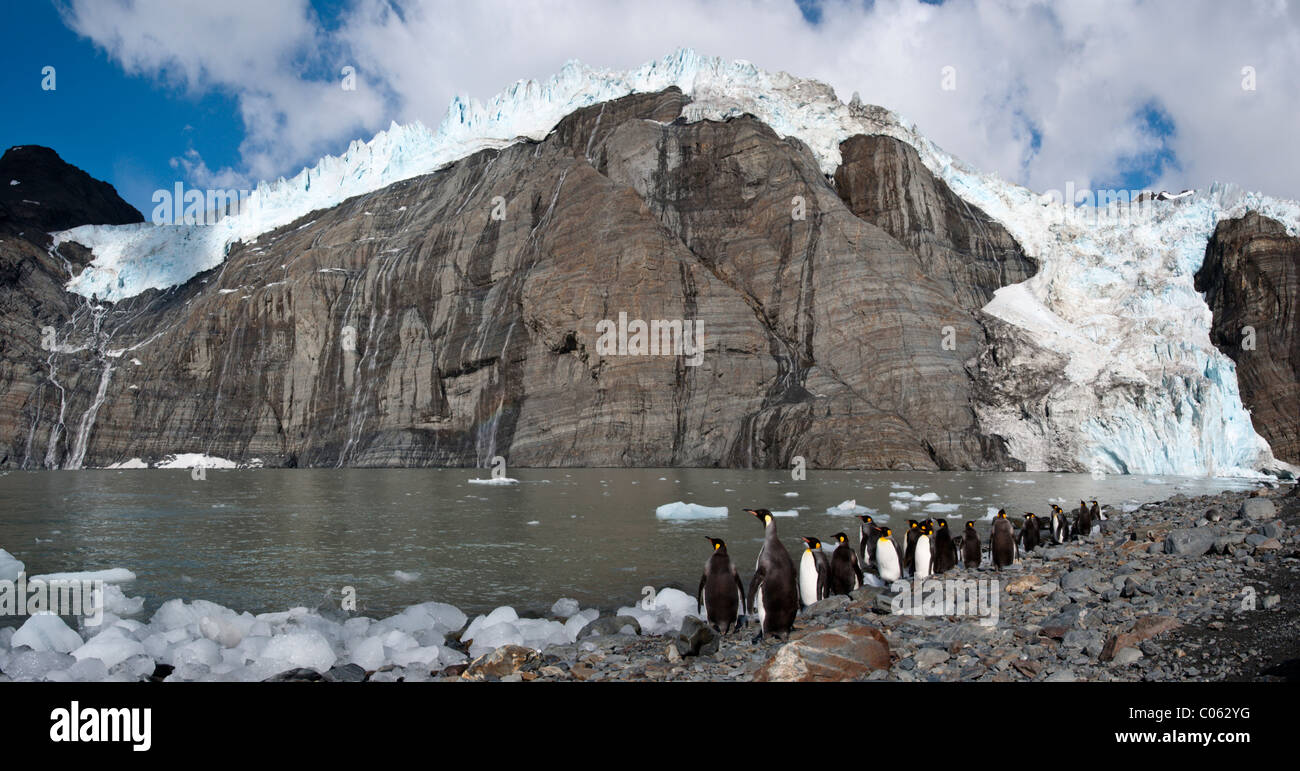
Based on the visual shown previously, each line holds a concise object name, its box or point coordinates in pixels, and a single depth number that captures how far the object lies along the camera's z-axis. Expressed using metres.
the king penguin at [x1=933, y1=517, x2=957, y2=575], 13.77
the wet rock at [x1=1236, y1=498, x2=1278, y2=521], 13.78
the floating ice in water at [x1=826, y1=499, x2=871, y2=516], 22.89
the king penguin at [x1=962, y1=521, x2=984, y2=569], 14.20
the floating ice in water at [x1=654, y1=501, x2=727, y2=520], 22.20
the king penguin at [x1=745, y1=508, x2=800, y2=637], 8.60
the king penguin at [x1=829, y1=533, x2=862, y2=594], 12.03
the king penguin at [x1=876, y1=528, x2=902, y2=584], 12.96
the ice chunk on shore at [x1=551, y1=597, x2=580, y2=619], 10.47
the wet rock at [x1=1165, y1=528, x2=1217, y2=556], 11.20
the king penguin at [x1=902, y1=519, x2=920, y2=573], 13.93
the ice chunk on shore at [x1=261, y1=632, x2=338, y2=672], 7.68
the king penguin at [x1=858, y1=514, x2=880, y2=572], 14.22
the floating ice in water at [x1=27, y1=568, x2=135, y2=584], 12.26
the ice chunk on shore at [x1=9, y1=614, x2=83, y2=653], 8.32
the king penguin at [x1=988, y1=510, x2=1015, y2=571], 13.99
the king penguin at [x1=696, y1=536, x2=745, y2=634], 9.20
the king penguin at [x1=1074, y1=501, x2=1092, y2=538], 18.39
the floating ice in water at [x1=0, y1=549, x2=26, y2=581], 12.57
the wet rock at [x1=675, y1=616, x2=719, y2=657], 7.66
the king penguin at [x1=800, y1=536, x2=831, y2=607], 10.83
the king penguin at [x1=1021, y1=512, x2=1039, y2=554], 16.58
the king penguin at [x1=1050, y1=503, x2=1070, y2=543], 17.58
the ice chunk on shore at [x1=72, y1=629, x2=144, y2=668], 7.72
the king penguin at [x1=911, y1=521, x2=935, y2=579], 13.47
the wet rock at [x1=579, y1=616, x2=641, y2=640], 8.95
